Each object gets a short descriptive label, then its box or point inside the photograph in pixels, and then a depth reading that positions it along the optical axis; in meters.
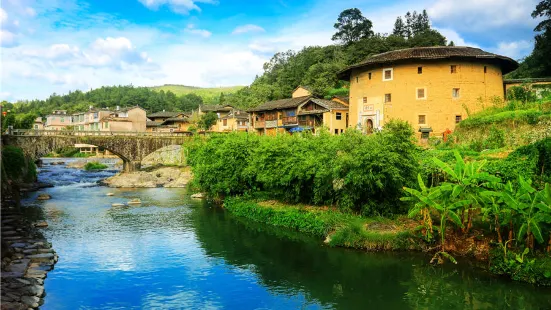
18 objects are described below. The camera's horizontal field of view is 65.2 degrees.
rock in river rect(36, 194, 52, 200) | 38.28
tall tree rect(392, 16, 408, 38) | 86.67
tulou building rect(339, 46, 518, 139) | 41.62
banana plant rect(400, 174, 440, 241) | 19.14
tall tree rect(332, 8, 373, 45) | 84.25
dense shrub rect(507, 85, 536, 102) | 40.09
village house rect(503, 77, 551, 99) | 40.66
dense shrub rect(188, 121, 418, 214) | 23.12
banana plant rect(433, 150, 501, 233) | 18.53
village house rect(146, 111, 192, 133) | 92.19
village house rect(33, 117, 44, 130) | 112.09
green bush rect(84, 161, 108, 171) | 68.00
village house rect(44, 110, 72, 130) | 107.12
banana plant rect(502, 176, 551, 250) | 16.45
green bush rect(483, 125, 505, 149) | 30.30
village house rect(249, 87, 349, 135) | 52.50
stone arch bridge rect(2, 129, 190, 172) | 50.50
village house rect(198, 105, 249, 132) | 75.50
